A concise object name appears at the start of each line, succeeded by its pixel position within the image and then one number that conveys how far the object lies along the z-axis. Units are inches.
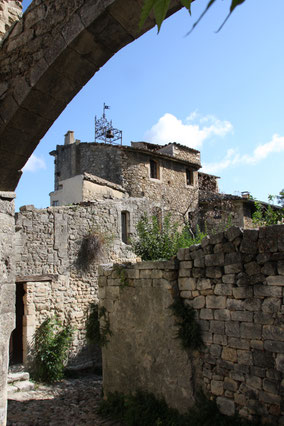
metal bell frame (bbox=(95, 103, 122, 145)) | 810.6
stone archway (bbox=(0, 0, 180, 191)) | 100.1
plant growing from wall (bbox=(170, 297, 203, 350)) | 221.1
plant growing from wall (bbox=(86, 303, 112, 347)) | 301.3
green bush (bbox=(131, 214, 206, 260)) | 334.0
